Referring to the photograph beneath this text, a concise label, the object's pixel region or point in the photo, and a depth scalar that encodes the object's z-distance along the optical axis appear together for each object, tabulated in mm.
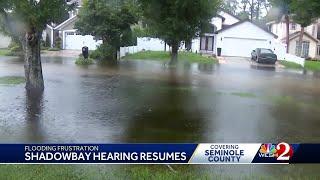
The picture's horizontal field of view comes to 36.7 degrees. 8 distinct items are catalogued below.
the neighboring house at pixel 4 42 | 23481
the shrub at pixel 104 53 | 25406
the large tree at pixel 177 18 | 18281
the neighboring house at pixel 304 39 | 37331
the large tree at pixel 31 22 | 10875
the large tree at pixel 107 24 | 24708
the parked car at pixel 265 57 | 31641
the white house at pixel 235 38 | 36375
